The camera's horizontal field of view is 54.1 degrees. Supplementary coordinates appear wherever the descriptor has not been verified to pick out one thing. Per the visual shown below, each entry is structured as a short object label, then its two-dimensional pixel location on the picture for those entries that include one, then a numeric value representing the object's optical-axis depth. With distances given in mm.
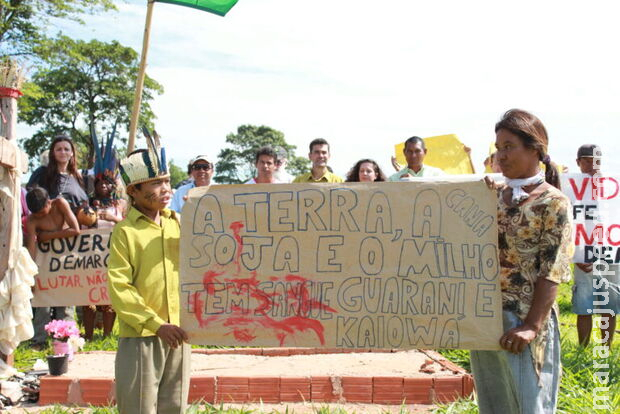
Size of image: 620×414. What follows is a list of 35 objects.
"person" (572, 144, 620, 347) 6465
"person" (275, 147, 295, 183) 7477
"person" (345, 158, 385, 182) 6529
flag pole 6883
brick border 5090
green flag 7867
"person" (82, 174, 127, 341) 7281
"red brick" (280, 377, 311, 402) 5098
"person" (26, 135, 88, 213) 7199
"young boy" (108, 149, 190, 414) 3299
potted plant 5625
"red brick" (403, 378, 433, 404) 5121
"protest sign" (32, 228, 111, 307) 6980
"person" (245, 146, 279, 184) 6605
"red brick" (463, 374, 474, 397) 5152
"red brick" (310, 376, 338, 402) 5121
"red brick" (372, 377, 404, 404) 5137
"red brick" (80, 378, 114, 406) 5066
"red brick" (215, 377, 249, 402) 5082
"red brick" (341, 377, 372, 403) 5129
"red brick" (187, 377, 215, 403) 5066
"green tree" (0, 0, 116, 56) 21812
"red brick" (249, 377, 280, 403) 5090
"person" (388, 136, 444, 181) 6676
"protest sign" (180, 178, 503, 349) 3414
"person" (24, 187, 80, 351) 6992
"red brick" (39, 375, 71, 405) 5141
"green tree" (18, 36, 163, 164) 36281
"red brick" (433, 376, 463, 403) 5109
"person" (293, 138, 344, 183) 6879
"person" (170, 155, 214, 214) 7047
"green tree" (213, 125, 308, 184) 64188
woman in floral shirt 2896
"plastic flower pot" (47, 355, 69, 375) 5312
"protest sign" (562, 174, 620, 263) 6555
